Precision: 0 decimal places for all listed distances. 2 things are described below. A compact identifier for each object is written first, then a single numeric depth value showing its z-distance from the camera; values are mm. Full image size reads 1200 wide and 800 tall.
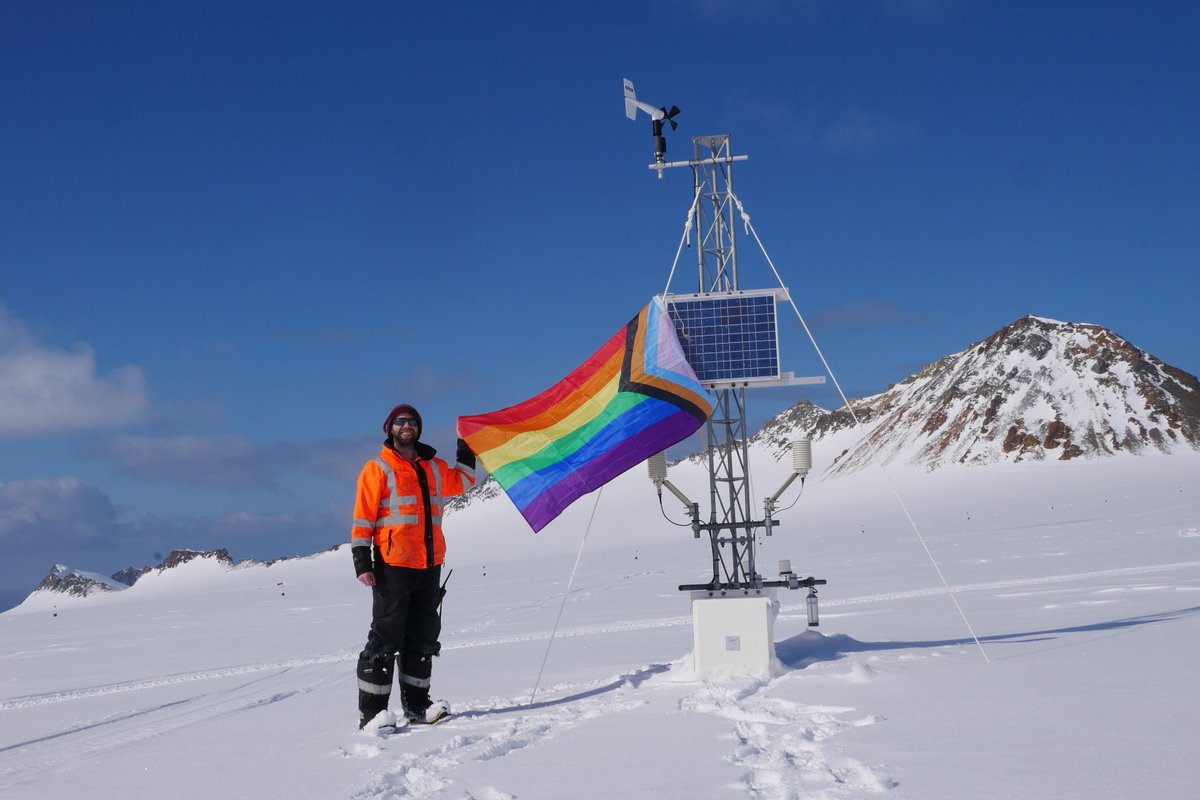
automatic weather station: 9789
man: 7938
